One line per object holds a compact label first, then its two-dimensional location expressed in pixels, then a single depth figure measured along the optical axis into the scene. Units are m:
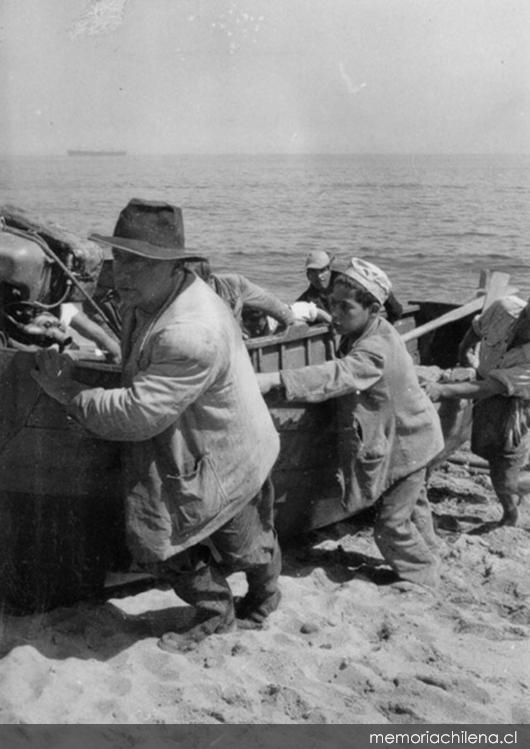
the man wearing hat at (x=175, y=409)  3.99
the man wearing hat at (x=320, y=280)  8.21
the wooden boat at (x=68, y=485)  4.69
